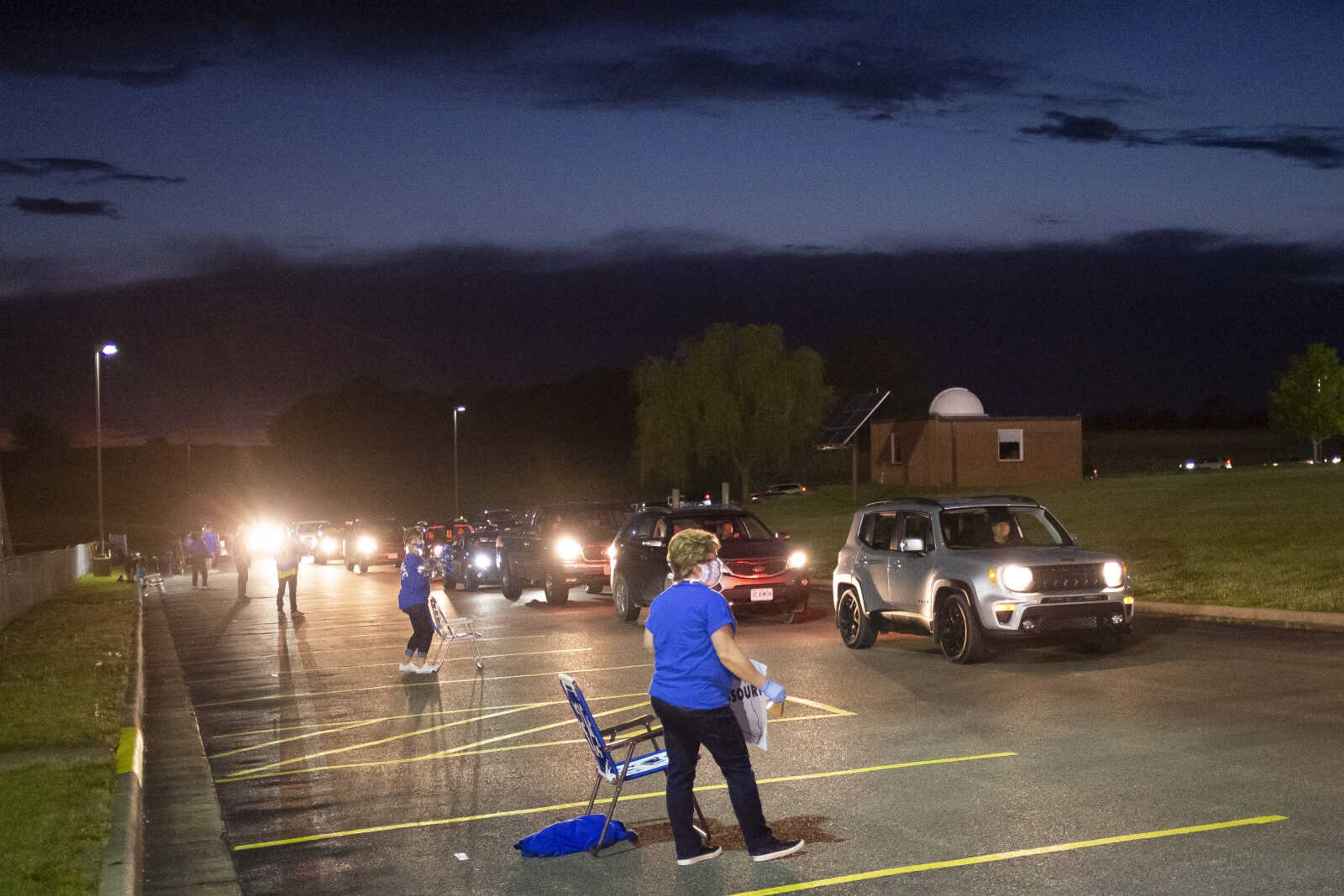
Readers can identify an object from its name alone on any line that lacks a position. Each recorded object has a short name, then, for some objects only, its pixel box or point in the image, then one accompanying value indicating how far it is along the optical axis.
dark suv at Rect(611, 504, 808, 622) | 19.50
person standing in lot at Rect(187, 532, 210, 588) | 39.59
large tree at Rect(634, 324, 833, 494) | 65.88
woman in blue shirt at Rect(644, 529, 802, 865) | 6.78
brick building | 66.50
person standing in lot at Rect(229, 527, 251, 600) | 31.12
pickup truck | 26.19
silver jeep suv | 14.34
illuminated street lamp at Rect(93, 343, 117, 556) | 47.12
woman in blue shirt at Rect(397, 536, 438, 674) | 15.59
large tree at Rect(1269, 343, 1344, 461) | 93.50
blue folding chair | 7.14
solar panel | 66.62
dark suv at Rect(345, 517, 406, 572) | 43.53
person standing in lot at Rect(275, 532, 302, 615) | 24.34
